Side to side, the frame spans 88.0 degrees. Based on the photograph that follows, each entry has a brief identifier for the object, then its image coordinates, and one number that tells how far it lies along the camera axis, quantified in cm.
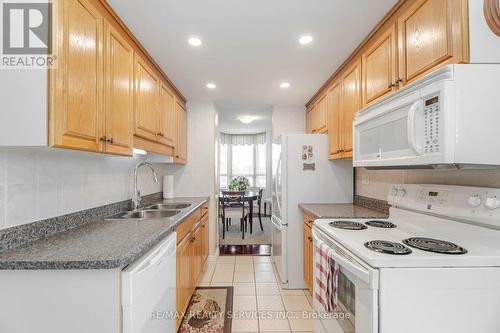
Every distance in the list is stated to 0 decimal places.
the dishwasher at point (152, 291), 109
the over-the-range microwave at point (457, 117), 109
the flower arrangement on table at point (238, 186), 594
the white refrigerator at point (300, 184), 288
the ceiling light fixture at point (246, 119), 536
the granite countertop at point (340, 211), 212
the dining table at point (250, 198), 503
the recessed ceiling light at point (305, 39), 196
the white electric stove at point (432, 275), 105
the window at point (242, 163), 765
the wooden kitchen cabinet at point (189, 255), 200
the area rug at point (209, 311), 211
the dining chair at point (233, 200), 496
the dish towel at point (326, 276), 147
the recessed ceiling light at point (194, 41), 198
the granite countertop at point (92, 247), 103
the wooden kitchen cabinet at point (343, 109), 226
